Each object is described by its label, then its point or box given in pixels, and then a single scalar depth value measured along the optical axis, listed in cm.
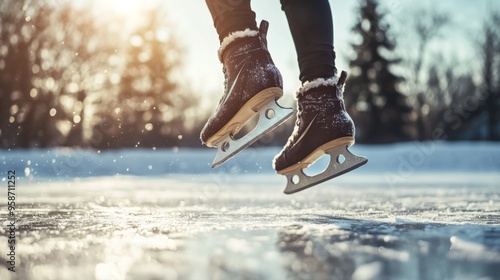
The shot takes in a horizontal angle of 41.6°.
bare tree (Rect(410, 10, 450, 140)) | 3177
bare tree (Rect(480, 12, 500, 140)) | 3238
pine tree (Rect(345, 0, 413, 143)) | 2938
